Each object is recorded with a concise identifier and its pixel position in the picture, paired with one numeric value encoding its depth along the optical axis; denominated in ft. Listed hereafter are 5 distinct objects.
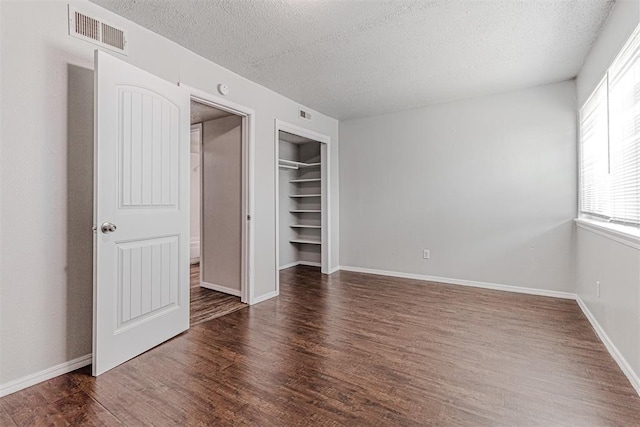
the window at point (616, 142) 6.56
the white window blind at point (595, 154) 8.68
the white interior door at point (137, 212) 6.72
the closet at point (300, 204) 18.75
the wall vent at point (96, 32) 6.84
